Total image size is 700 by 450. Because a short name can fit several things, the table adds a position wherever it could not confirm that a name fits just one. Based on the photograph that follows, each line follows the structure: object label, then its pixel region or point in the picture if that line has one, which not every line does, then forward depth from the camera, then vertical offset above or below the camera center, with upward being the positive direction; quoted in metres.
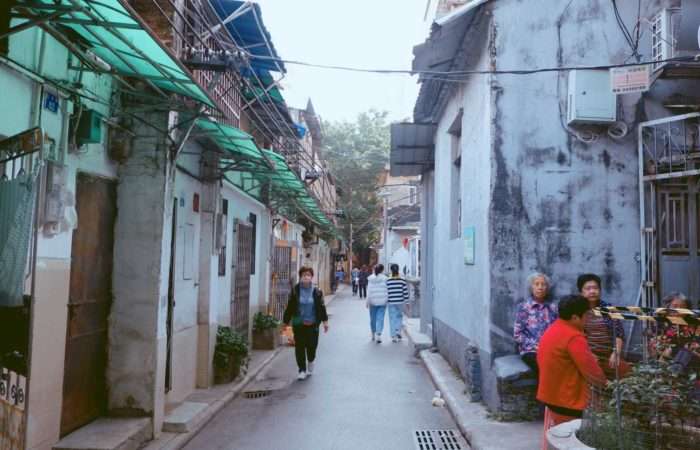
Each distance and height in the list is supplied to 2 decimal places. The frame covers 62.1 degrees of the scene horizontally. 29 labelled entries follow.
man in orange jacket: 4.49 -0.71
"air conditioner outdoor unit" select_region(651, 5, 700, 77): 6.95 +2.87
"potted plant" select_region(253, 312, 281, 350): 12.71 -1.43
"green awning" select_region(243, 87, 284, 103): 11.81 +3.78
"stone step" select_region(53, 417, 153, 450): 5.39 -1.66
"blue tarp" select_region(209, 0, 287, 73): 9.12 +3.89
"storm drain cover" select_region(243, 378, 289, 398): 8.88 -1.90
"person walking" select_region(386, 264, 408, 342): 14.62 -0.71
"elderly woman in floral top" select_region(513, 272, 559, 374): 6.58 -0.51
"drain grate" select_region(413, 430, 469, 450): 6.30 -1.89
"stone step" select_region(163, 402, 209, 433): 6.69 -1.81
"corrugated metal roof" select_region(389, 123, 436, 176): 13.02 +2.98
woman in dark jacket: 10.06 -0.78
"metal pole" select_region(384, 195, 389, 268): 31.88 +2.01
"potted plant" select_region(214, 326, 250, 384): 9.05 -1.38
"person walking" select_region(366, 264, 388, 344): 14.32 -0.77
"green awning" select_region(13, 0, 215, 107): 3.83 +1.78
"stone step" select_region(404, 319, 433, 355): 12.86 -1.61
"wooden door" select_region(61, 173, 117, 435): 5.70 -0.40
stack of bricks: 6.51 -1.36
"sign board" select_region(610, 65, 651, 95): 6.84 +2.32
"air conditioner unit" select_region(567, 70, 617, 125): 7.11 +2.16
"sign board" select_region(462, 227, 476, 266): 8.23 +0.39
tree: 40.78 +7.68
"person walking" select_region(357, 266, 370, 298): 32.18 -0.61
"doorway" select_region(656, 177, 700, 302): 7.09 +0.51
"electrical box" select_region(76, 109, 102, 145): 5.45 +1.28
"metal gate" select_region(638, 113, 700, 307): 6.95 +0.74
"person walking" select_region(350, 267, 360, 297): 34.65 -0.67
